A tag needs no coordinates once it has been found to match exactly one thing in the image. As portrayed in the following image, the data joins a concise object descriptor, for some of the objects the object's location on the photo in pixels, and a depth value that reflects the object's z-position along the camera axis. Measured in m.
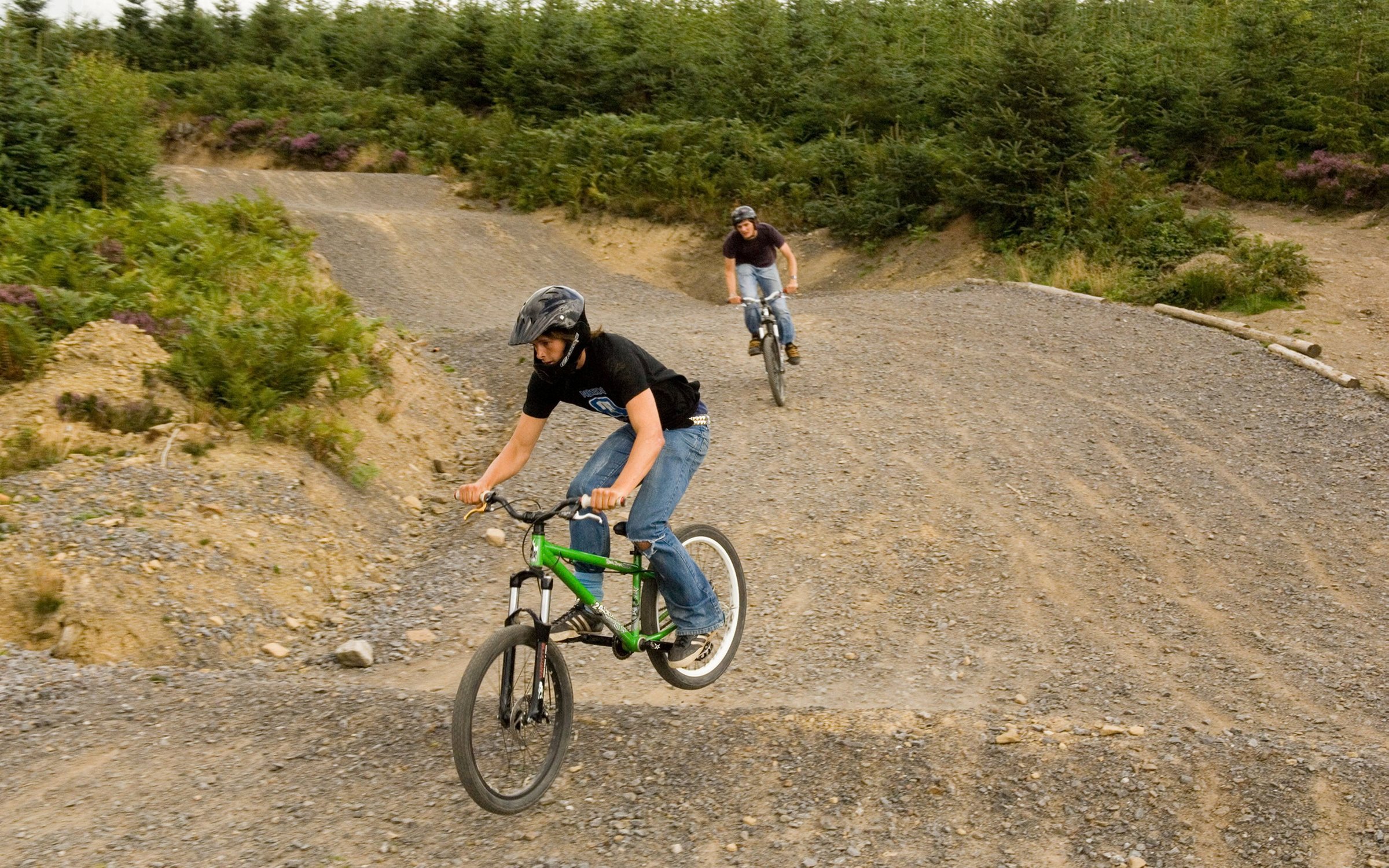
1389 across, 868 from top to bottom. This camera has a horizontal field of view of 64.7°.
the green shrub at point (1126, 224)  18.17
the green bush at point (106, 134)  13.11
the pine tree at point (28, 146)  12.45
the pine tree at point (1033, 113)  19.92
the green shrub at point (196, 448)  8.71
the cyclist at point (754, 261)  12.42
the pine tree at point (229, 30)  35.44
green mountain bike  4.50
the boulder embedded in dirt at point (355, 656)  7.14
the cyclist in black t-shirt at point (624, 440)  4.91
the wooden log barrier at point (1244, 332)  13.80
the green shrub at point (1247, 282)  16.38
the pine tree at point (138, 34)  34.91
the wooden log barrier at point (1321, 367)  12.61
